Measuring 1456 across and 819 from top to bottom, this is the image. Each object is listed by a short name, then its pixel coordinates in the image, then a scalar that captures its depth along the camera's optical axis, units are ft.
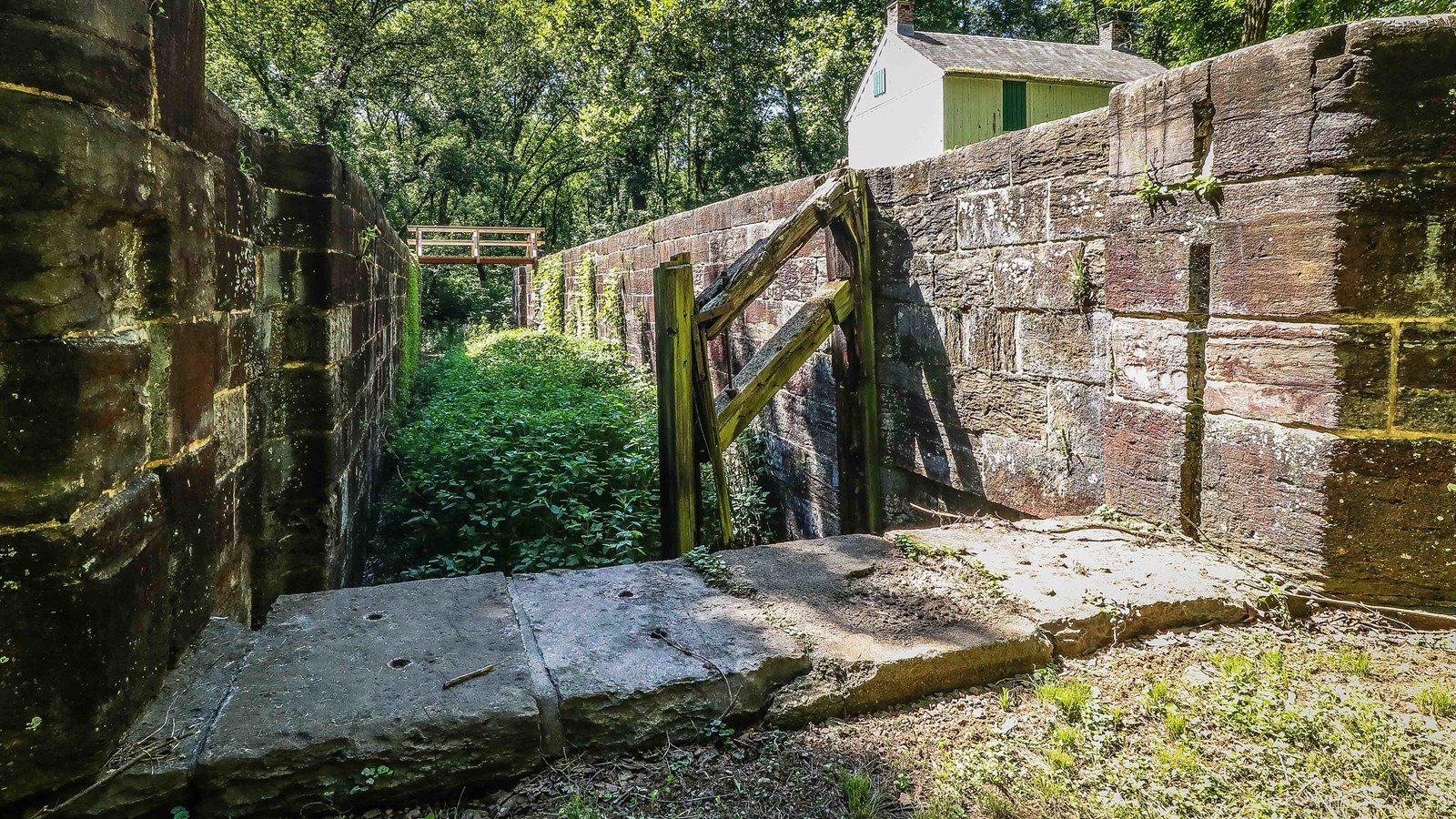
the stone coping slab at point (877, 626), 7.49
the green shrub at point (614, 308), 39.01
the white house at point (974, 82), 78.18
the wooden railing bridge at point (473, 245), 75.66
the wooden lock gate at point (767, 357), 15.70
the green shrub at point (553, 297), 56.59
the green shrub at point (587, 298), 45.87
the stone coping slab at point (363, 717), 6.00
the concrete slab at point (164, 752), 5.71
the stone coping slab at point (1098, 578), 8.66
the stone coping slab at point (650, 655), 6.89
